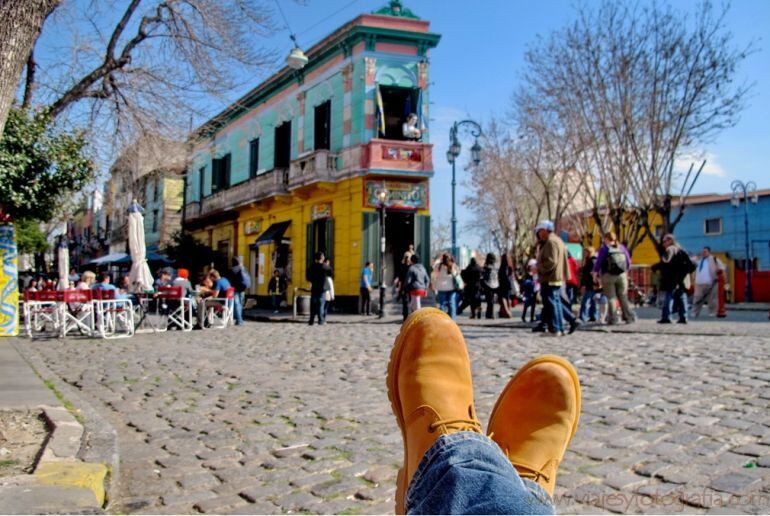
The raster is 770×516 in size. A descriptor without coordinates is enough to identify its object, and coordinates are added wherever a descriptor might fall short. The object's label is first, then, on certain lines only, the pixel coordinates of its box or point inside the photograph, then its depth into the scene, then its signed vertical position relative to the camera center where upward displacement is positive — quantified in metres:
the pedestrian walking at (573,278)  12.64 +0.13
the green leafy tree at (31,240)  26.47 +1.97
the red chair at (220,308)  13.24 -0.63
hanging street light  15.96 +6.21
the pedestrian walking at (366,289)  17.09 -0.21
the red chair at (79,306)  10.52 -0.53
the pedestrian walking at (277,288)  22.33 -0.25
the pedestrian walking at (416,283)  13.05 -0.01
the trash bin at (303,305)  17.69 -0.72
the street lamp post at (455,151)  19.14 +4.44
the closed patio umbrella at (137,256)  11.82 +0.52
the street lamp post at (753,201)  27.17 +4.23
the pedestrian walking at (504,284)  14.77 -0.03
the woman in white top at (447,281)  12.72 +0.03
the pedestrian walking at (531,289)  13.45 -0.14
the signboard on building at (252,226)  25.36 +2.46
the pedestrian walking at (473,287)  14.83 -0.11
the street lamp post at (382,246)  17.12 +1.11
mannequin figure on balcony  19.33 +5.20
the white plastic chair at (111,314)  10.88 -0.68
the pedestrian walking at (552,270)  8.91 +0.20
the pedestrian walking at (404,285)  14.91 -0.06
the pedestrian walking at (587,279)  11.87 +0.09
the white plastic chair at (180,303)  12.37 -0.49
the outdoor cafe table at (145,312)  12.54 -0.69
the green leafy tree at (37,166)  9.66 +2.05
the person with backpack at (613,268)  10.49 +0.29
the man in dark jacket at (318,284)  13.30 -0.05
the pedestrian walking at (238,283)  14.44 -0.04
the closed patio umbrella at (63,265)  15.90 +0.42
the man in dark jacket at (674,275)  11.08 +0.17
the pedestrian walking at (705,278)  14.44 +0.15
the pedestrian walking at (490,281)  14.91 +0.05
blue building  33.56 +3.51
